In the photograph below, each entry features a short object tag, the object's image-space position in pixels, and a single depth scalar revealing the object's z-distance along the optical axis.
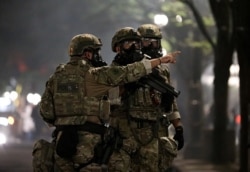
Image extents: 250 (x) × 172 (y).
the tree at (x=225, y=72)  19.96
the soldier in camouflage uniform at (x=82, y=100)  11.34
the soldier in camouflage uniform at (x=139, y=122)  11.90
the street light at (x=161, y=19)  44.34
